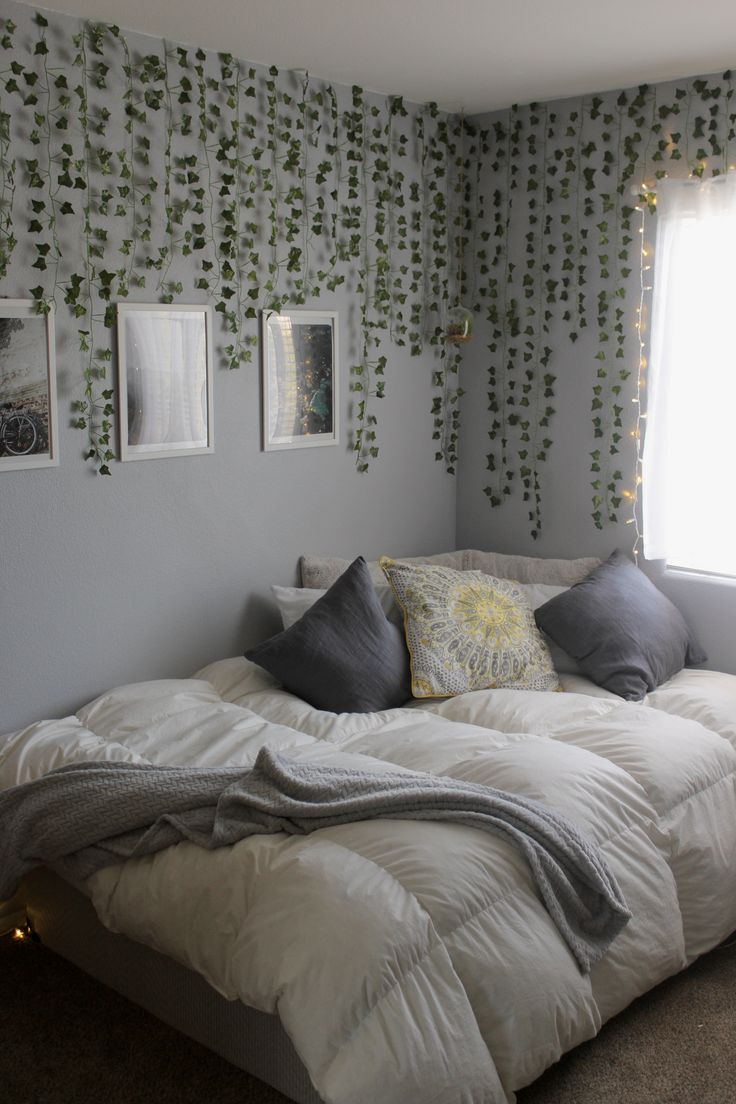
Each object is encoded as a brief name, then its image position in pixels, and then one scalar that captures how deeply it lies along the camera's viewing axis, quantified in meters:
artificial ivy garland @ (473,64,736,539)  3.85
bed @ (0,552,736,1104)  2.15
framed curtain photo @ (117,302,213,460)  3.37
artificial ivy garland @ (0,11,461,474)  3.09
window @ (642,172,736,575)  3.75
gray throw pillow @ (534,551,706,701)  3.64
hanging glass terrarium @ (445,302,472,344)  4.33
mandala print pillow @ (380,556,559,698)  3.59
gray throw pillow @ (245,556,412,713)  3.46
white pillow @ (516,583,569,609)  3.95
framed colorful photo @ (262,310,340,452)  3.83
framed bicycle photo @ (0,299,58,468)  3.05
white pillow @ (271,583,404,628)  3.79
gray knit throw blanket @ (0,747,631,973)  2.51
